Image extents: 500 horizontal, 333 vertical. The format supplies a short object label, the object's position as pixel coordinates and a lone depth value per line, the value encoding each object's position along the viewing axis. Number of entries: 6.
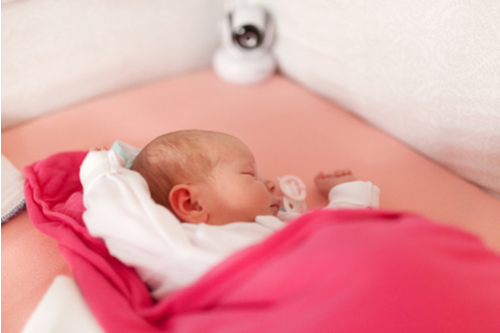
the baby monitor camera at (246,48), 1.20
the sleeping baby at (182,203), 0.56
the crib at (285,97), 0.75
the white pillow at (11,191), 0.77
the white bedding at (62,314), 0.53
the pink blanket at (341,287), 0.45
